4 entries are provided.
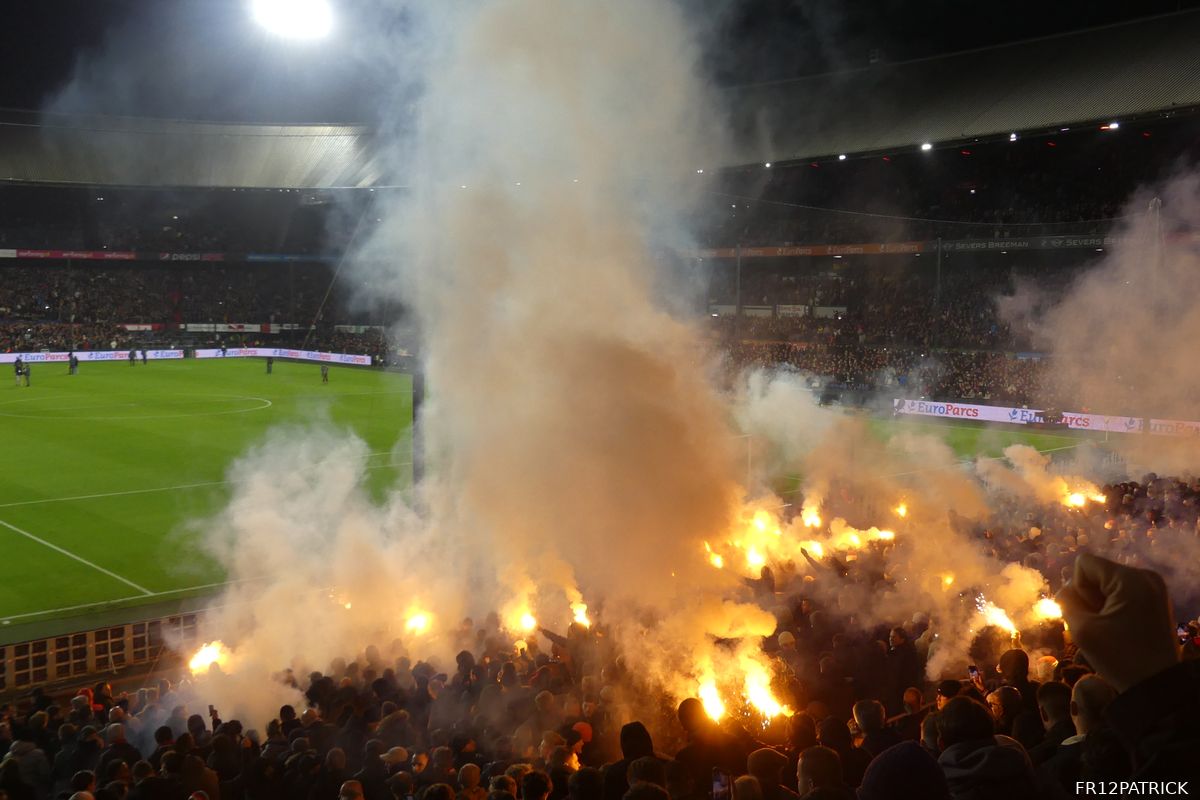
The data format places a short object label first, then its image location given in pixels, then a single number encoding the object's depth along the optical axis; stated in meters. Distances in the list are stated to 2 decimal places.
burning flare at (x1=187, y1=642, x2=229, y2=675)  8.76
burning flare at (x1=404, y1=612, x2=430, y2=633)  9.17
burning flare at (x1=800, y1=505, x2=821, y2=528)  12.18
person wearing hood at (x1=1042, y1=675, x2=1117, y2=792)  2.52
